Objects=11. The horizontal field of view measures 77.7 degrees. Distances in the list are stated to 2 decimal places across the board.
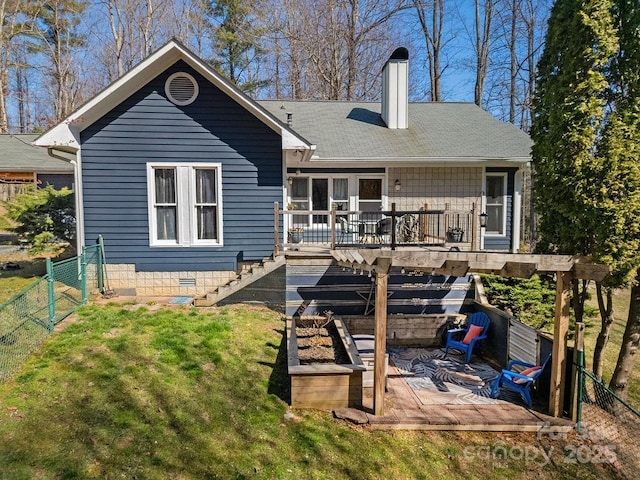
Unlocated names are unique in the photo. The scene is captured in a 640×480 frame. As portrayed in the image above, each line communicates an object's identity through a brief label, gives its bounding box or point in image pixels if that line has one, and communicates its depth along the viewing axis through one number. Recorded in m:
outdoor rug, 5.86
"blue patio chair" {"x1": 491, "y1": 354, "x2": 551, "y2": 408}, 5.58
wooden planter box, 5.20
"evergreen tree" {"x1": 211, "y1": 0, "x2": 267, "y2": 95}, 22.69
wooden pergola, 4.77
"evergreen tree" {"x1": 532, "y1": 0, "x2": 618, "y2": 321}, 5.07
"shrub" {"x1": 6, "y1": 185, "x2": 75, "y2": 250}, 10.93
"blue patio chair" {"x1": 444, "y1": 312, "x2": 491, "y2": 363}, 7.34
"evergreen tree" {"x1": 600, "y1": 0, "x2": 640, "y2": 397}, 4.88
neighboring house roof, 15.70
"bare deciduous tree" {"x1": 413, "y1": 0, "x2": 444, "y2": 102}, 22.61
